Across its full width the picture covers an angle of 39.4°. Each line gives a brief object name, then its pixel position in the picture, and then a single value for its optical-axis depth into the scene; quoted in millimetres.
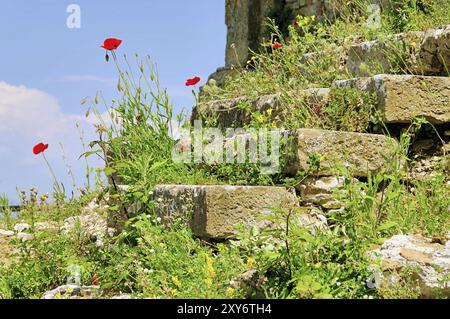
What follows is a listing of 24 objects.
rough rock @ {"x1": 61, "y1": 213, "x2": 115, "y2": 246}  5477
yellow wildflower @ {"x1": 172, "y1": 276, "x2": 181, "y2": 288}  3607
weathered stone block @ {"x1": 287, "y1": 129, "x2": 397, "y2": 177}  4441
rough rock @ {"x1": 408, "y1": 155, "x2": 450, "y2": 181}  4777
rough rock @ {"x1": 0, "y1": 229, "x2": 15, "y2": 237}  6527
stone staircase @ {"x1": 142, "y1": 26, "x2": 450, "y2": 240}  4164
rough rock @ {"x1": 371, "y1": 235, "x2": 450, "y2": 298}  3182
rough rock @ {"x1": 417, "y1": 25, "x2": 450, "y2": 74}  5398
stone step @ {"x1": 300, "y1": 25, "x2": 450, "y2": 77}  5457
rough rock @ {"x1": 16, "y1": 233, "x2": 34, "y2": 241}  6152
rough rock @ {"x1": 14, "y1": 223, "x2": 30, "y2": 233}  6688
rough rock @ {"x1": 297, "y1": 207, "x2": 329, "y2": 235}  4207
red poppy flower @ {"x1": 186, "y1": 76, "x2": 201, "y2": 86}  5996
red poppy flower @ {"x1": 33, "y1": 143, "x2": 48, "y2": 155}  5656
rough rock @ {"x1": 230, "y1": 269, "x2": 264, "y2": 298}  3328
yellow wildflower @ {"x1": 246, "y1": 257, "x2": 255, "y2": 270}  3511
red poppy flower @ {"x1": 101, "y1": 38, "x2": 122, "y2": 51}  5527
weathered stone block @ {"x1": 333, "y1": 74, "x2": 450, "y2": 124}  4828
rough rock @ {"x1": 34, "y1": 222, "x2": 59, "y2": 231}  6551
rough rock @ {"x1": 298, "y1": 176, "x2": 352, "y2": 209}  4402
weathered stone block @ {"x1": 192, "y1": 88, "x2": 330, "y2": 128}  5449
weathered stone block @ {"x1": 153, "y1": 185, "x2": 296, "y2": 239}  4152
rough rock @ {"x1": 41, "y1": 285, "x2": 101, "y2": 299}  4234
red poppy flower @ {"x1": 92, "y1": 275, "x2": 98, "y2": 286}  4473
